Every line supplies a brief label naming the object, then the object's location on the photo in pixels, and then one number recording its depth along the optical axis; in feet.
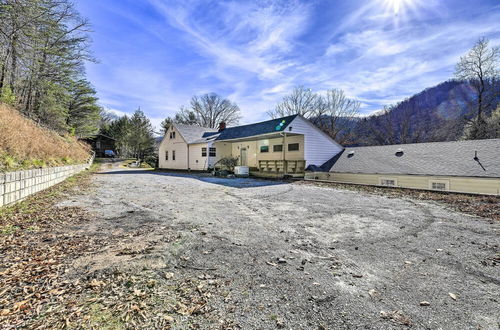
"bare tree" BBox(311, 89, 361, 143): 113.80
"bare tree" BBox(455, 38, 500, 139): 72.59
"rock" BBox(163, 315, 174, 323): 6.15
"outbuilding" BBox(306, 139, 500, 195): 36.60
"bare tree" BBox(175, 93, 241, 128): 158.10
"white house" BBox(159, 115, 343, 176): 55.98
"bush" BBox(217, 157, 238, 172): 64.80
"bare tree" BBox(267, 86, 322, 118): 117.80
